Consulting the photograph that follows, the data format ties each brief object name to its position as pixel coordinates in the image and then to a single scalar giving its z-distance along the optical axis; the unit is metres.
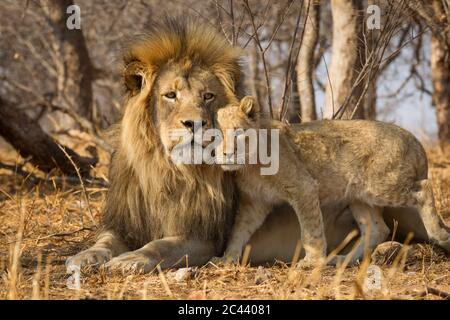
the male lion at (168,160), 7.44
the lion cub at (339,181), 7.52
